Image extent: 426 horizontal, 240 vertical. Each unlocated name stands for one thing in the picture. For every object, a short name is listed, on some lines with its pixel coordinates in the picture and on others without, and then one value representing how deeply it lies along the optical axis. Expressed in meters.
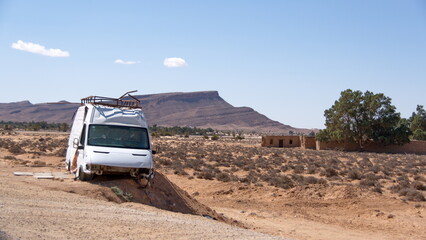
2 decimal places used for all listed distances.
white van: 12.92
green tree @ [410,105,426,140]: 83.00
